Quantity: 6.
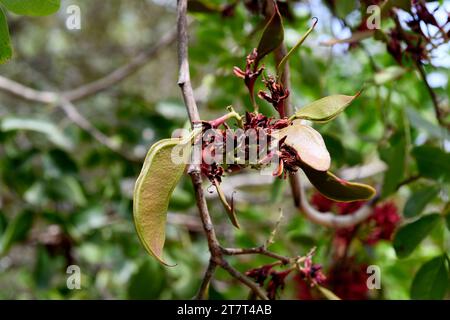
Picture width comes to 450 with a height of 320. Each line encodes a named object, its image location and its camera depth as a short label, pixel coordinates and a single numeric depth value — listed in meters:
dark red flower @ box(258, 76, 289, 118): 0.63
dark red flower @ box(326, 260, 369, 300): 1.34
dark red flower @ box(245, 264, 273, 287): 0.75
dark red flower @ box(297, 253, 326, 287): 0.77
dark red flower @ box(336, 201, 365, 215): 1.36
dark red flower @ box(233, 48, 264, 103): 0.64
